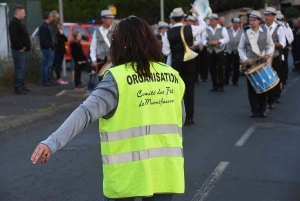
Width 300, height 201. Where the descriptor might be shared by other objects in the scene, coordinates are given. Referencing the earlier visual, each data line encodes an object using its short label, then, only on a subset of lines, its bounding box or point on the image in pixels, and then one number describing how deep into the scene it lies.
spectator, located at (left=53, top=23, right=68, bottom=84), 17.27
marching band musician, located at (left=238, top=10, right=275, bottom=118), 11.47
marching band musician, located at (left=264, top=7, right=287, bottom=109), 12.30
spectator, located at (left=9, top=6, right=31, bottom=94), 14.02
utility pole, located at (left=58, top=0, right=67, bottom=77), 17.90
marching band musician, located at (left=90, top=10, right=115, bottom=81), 12.34
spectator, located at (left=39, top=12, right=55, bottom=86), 16.00
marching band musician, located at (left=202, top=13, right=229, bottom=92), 16.28
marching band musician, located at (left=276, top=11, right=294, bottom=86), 14.51
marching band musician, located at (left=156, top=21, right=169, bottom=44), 18.59
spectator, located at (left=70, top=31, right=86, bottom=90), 15.88
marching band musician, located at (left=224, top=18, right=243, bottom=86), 17.94
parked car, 23.22
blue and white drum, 11.02
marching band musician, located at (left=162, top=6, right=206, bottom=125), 10.24
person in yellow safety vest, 3.65
